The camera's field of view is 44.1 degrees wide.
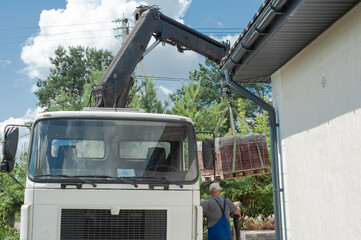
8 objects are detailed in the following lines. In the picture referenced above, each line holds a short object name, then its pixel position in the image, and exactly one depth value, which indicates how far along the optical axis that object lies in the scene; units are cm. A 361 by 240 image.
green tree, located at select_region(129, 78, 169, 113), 1931
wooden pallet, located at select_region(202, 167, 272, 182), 1009
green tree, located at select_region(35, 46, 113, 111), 3941
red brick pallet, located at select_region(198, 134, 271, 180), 984
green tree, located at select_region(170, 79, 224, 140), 1792
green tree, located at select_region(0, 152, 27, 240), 1133
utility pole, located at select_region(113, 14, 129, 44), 2447
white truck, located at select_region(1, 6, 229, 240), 560
